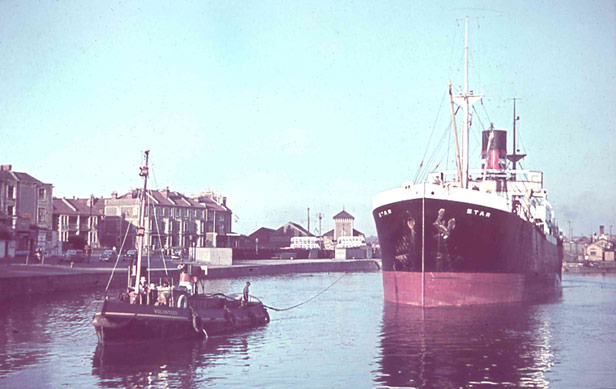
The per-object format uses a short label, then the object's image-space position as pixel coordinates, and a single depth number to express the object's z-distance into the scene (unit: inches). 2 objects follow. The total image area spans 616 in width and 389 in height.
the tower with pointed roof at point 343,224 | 6422.2
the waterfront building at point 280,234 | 6225.4
